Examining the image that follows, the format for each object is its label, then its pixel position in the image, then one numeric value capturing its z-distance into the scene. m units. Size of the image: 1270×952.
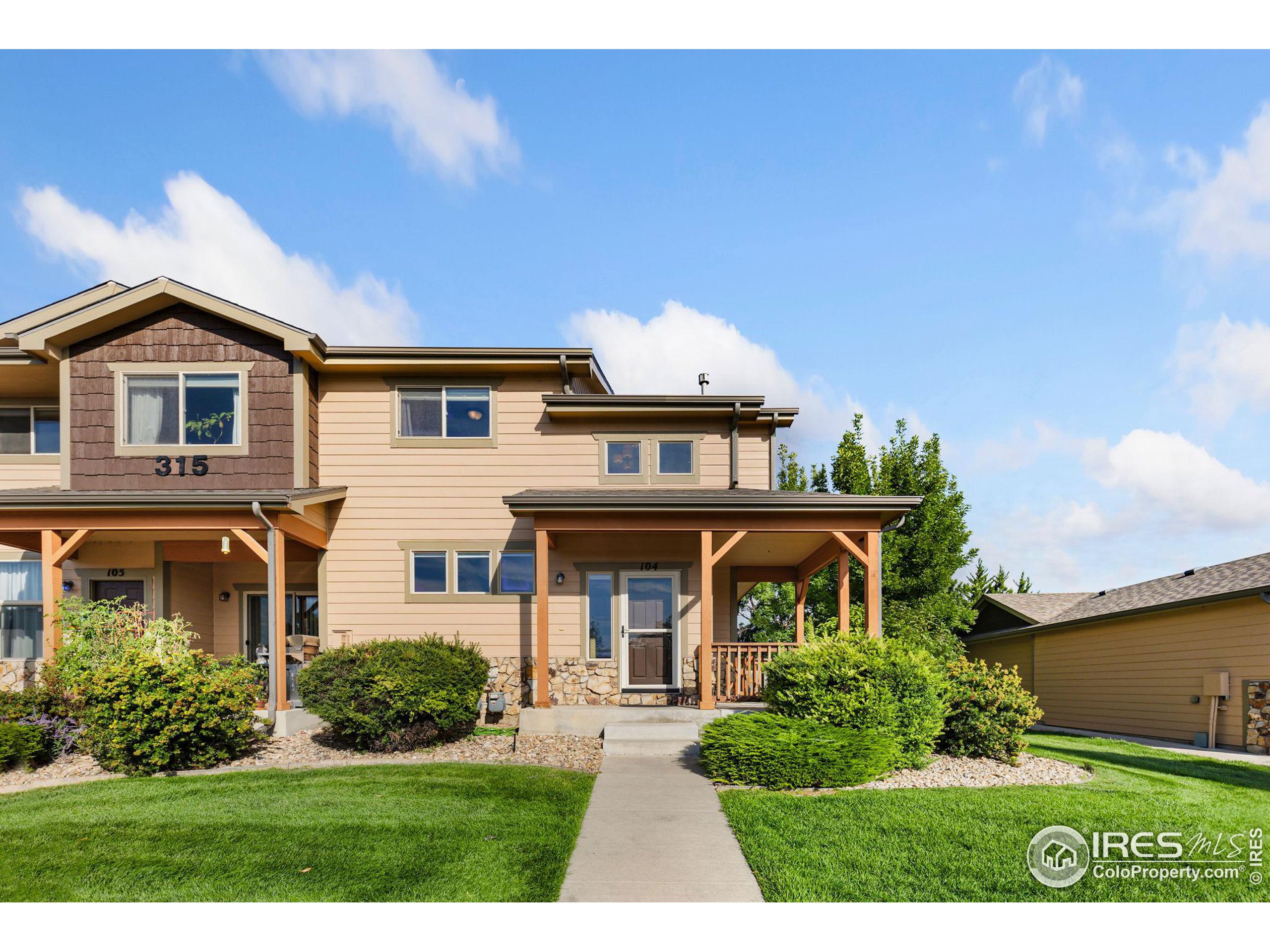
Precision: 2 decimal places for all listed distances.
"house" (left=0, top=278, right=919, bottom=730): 12.54
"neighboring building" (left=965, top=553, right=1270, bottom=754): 13.57
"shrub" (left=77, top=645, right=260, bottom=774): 9.22
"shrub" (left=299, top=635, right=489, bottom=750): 10.13
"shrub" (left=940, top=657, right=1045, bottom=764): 9.41
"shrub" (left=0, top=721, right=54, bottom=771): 9.55
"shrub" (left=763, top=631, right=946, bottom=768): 8.92
